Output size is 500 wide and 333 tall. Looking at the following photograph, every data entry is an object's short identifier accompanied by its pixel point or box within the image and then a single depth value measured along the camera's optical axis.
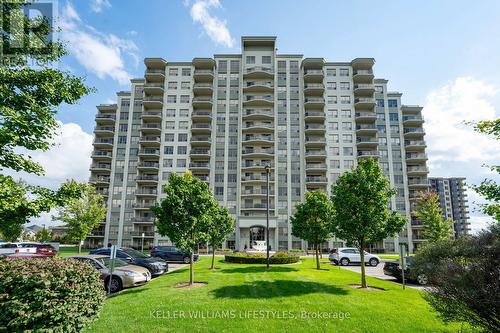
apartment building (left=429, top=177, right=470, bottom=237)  150.25
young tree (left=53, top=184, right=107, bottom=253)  38.22
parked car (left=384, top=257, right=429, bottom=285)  17.08
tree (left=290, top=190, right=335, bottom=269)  23.45
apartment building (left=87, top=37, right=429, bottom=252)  54.84
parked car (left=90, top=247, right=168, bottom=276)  18.52
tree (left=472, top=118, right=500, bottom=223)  9.23
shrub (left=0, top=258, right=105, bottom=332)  5.66
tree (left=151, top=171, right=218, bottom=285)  14.12
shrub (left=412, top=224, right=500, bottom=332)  5.10
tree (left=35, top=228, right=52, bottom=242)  49.78
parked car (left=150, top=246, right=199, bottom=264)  27.50
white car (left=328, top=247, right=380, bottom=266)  28.02
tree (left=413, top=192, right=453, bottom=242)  36.56
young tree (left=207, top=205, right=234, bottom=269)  22.64
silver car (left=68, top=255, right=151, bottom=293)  13.91
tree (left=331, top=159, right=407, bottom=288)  14.67
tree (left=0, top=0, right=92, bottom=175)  8.32
